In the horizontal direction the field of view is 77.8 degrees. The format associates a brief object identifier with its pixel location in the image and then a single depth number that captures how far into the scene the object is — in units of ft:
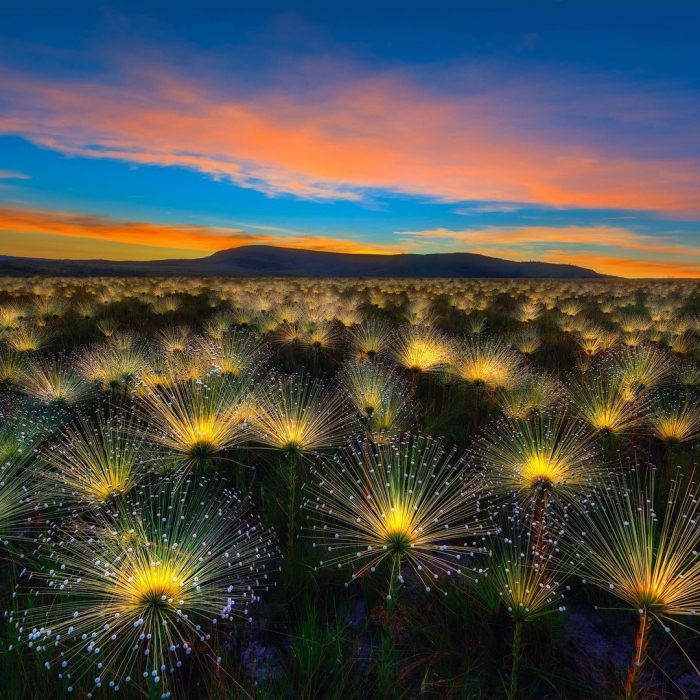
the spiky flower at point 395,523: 7.26
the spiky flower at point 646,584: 6.03
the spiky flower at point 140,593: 6.87
